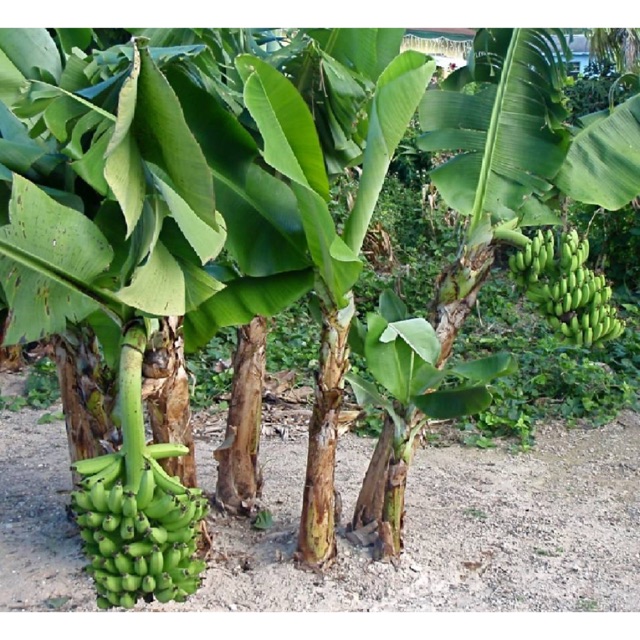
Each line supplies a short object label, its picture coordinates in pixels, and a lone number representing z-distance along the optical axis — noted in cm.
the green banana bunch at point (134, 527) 210
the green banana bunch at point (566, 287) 293
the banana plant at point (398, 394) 276
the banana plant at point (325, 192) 217
